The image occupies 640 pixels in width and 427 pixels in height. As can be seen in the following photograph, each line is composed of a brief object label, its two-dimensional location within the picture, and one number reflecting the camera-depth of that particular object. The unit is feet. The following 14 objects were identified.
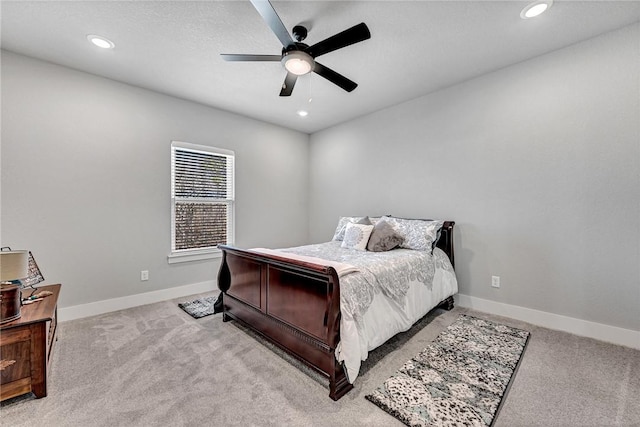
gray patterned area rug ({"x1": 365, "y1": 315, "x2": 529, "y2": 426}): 5.04
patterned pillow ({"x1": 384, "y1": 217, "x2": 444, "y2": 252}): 9.86
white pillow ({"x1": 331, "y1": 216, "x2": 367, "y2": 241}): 12.58
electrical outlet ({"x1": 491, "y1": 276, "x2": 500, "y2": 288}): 9.91
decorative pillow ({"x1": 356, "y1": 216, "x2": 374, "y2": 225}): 11.72
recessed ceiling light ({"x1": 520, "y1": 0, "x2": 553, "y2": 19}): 6.60
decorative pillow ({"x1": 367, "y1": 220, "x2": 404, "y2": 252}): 9.96
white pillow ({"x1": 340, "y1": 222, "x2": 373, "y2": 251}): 10.36
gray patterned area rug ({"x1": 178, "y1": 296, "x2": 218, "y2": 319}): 9.95
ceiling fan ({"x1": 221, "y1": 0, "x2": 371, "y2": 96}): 5.68
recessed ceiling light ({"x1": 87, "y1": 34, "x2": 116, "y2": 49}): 7.80
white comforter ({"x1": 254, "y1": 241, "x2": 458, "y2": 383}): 5.71
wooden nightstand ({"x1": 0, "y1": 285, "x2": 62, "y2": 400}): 5.12
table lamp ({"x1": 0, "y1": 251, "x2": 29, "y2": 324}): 4.96
